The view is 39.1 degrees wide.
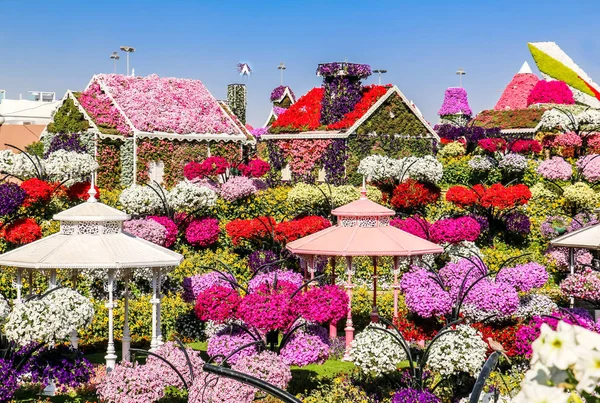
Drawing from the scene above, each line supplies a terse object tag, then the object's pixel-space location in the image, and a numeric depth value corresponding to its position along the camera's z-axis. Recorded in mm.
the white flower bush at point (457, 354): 15820
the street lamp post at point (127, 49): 47188
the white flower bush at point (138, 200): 27562
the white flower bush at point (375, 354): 15555
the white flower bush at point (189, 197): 28062
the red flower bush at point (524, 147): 38531
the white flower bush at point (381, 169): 31734
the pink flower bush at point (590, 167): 34625
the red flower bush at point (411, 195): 30566
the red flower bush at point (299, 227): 26031
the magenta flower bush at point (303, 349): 16406
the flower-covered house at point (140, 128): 38281
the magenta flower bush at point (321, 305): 17062
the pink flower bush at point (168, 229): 26875
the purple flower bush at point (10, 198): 24000
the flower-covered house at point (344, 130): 38281
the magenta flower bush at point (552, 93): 56250
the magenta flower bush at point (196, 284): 20516
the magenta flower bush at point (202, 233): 27625
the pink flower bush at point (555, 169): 35125
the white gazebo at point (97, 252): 17188
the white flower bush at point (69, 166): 26453
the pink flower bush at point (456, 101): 84500
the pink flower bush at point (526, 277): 20953
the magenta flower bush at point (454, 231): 26938
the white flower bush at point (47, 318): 15078
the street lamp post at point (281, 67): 81188
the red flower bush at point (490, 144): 38594
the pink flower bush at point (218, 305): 16938
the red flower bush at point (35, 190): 25484
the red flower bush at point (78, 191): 27062
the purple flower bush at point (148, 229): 25539
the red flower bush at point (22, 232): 24219
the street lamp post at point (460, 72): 78875
